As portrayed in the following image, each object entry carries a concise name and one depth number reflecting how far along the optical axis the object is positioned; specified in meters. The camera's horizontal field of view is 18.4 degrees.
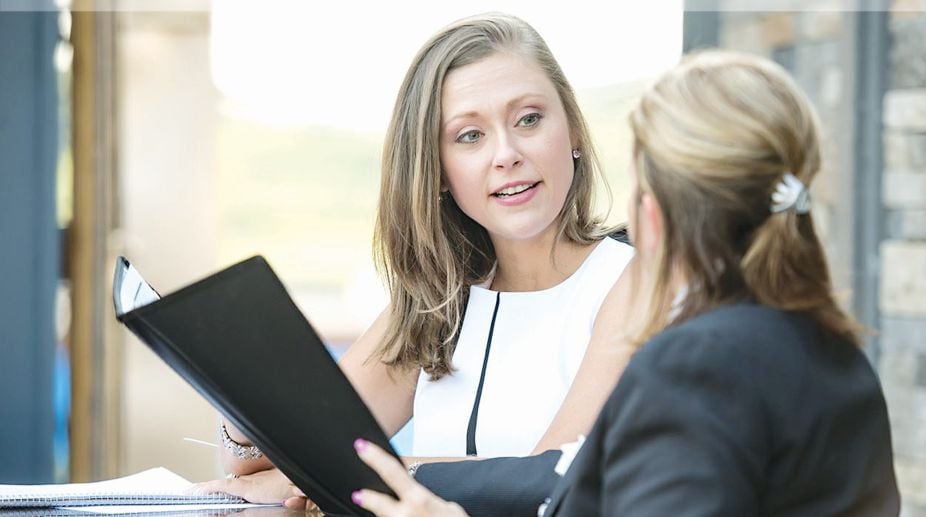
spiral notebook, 2.68
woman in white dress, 2.87
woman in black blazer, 2.30
